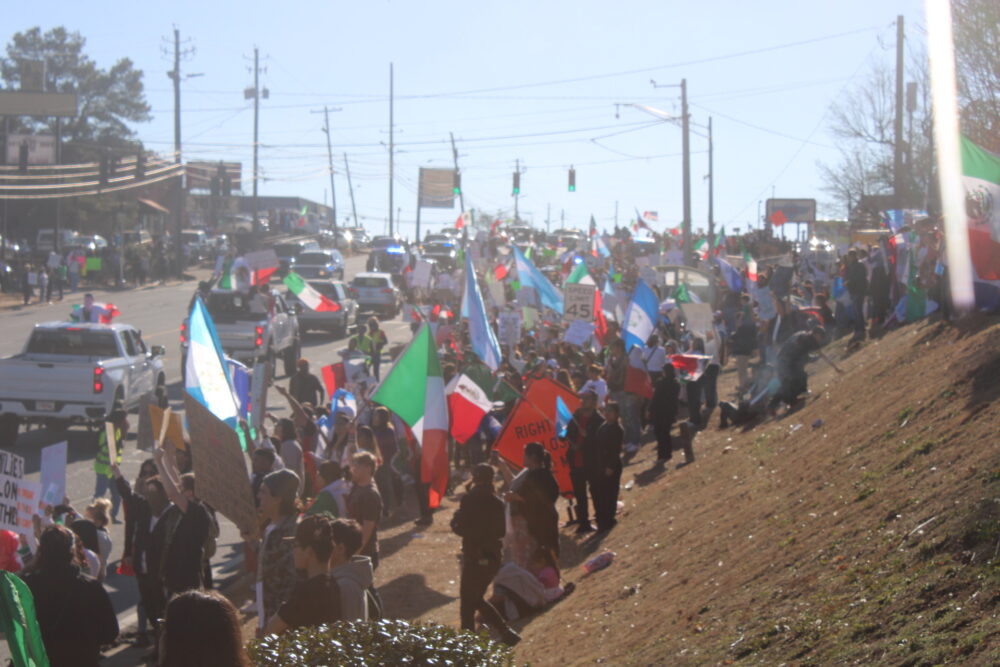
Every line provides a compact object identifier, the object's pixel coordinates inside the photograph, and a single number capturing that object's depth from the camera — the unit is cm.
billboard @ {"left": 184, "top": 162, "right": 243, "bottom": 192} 8689
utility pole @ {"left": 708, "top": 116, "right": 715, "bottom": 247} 5062
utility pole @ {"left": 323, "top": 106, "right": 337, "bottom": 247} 9771
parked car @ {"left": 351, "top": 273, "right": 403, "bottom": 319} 4416
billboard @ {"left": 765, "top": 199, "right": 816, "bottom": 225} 7242
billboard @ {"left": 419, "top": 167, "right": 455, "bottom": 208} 8550
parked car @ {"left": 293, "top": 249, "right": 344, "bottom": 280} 5126
